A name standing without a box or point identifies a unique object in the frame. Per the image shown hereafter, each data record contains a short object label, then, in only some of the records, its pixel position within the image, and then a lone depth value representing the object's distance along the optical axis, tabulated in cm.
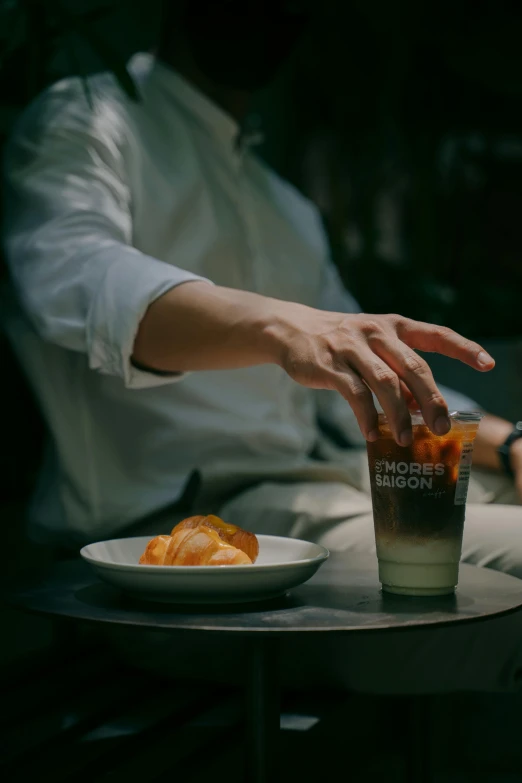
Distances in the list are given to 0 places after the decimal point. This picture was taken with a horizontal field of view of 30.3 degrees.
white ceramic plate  84
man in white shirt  116
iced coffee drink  88
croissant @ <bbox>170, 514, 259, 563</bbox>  93
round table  79
